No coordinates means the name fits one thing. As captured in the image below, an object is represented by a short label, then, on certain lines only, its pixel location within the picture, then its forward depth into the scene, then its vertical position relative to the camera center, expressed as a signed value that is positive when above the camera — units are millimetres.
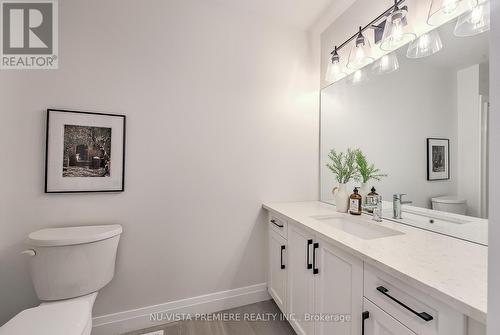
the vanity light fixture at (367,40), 1315 +903
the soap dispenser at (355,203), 1597 -235
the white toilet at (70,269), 1082 -595
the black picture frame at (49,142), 1398 +134
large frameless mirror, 1043 +252
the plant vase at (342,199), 1696 -219
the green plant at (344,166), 1764 +37
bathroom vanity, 650 -409
